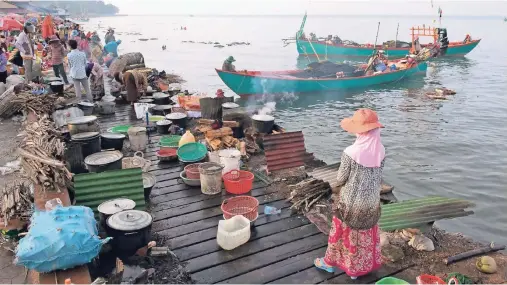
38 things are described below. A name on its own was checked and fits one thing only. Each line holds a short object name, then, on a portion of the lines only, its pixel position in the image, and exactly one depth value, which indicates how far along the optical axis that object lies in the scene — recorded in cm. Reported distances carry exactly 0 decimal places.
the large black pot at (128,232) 413
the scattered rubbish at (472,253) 457
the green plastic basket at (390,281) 370
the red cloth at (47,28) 2139
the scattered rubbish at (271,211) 566
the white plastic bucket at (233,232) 469
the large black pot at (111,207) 453
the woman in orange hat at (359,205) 365
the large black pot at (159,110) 1071
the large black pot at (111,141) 748
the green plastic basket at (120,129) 872
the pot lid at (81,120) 707
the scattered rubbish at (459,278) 410
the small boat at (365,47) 3794
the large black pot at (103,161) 591
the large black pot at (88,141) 653
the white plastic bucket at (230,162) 649
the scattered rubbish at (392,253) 455
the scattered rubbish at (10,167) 678
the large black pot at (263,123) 859
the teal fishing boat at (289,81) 2033
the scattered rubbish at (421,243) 476
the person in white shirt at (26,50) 1285
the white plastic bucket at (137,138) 793
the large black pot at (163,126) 922
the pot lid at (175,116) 957
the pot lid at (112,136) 750
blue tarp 345
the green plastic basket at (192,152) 733
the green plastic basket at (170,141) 812
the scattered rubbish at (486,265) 441
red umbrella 2130
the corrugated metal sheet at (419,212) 516
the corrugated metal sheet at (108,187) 515
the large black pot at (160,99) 1157
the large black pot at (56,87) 1108
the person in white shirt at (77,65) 1022
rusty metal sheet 720
